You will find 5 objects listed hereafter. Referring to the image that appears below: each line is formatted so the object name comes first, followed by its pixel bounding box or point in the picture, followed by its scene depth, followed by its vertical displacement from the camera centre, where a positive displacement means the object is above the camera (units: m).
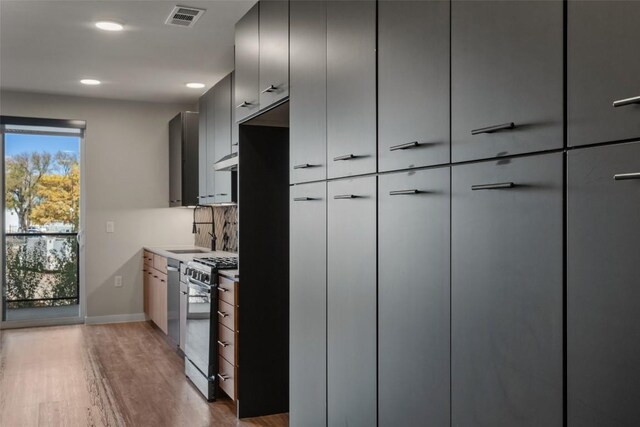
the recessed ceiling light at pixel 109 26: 3.72 +1.25
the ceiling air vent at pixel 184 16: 3.46 +1.24
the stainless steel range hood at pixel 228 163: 3.82 +0.35
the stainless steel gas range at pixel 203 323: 3.75 -0.77
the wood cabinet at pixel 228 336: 3.45 -0.78
